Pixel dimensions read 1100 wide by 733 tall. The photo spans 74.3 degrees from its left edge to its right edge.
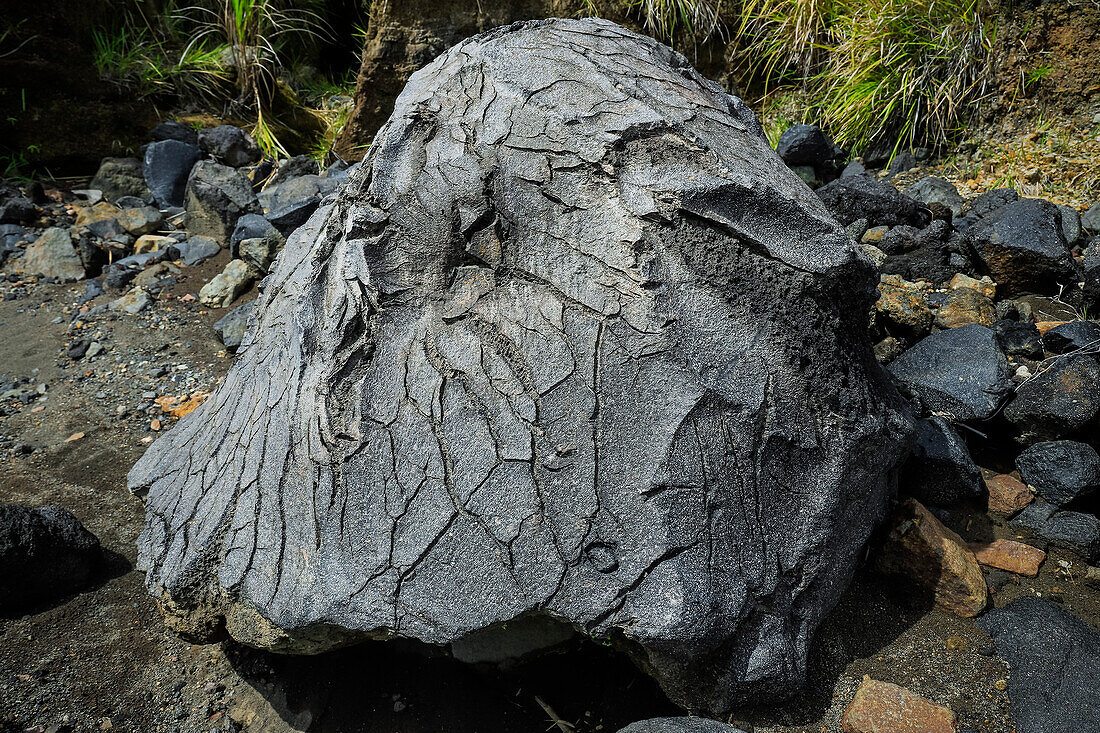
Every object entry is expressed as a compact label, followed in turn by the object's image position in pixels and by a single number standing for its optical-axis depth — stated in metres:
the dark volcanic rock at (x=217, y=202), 3.79
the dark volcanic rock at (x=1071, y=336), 2.29
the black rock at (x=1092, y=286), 2.54
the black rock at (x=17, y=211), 3.93
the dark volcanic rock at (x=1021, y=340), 2.36
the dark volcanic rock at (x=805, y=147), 3.54
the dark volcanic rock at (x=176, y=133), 4.51
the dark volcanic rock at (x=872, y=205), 3.02
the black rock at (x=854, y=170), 3.58
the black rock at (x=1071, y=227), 2.80
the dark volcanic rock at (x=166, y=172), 4.22
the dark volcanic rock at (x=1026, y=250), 2.62
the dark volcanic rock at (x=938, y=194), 3.14
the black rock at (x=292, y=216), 3.55
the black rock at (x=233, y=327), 3.04
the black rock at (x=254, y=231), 3.48
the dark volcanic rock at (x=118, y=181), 4.28
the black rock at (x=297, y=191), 3.71
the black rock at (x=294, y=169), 4.20
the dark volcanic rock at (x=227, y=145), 4.38
